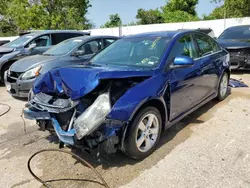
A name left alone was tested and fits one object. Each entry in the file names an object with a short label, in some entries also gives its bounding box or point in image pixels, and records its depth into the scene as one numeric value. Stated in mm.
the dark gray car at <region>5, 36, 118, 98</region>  4443
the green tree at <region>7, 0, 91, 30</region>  18224
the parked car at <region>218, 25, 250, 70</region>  6224
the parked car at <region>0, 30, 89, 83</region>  6096
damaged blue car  2129
